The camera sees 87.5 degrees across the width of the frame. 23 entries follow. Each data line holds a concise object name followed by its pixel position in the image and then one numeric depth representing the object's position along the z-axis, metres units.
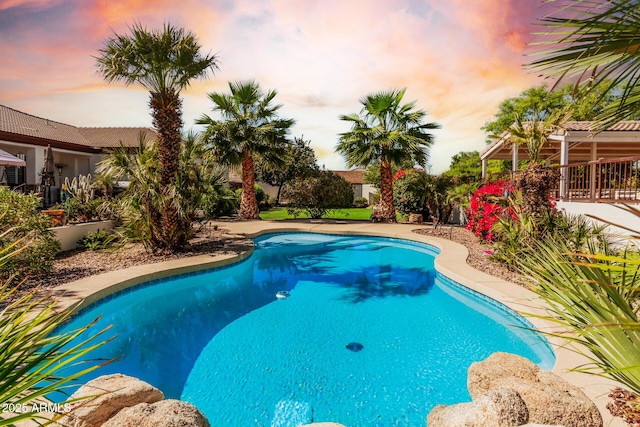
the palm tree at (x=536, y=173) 8.29
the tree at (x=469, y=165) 34.59
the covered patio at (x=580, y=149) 11.96
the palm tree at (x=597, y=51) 1.79
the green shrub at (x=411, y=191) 18.78
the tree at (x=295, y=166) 30.19
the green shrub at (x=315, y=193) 20.16
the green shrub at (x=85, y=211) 12.77
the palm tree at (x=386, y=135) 17.45
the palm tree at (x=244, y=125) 18.20
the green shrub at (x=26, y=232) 7.38
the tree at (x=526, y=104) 30.98
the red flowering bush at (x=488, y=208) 10.55
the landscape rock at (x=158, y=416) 2.83
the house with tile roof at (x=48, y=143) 18.09
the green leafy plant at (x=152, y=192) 9.91
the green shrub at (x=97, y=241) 10.83
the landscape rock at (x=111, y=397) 3.01
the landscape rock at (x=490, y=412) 2.94
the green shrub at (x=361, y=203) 31.91
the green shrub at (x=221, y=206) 12.87
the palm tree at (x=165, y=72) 9.58
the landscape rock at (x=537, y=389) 3.06
